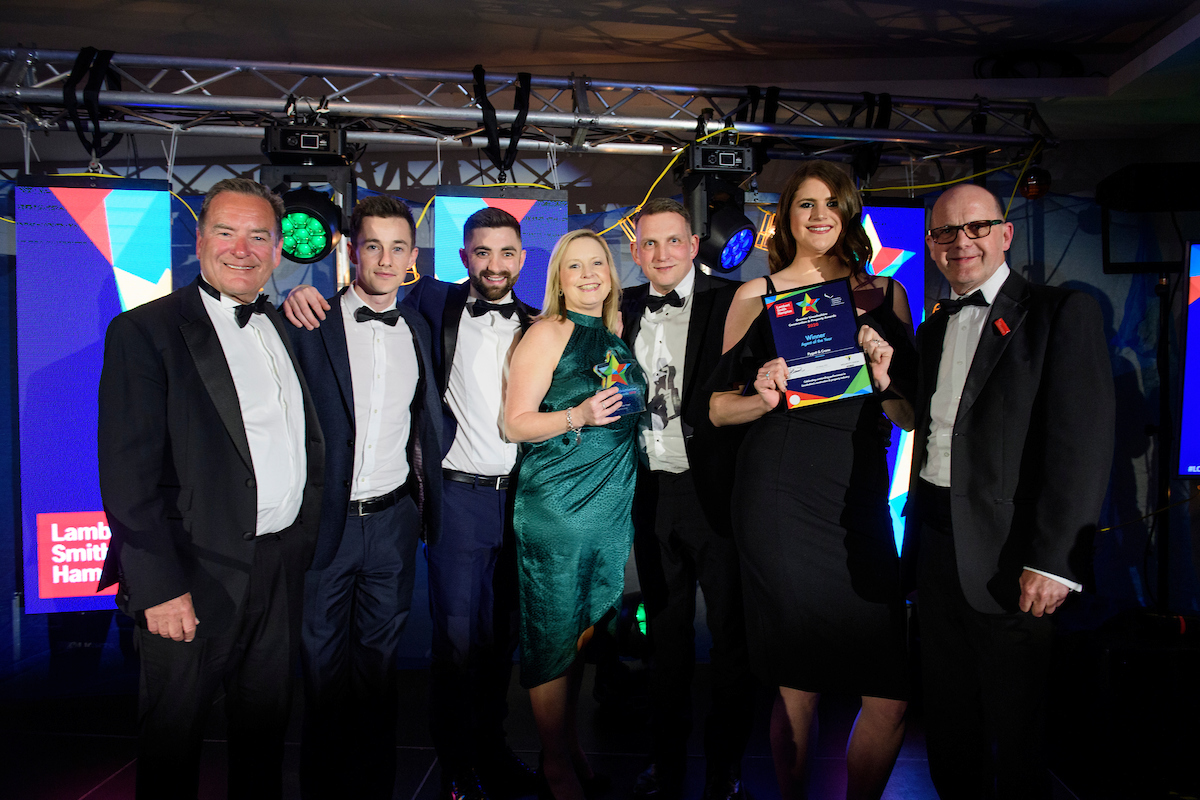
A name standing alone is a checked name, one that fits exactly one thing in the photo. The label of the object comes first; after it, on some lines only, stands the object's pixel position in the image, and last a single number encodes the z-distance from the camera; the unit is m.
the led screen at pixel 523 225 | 4.11
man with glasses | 1.97
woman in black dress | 2.26
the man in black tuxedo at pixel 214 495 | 2.02
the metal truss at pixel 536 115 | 3.87
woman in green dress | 2.47
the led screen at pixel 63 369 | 3.80
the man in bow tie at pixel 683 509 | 2.64
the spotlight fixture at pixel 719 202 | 3.72
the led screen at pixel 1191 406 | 4.01
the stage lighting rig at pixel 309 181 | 3.70
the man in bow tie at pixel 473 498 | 2.84
